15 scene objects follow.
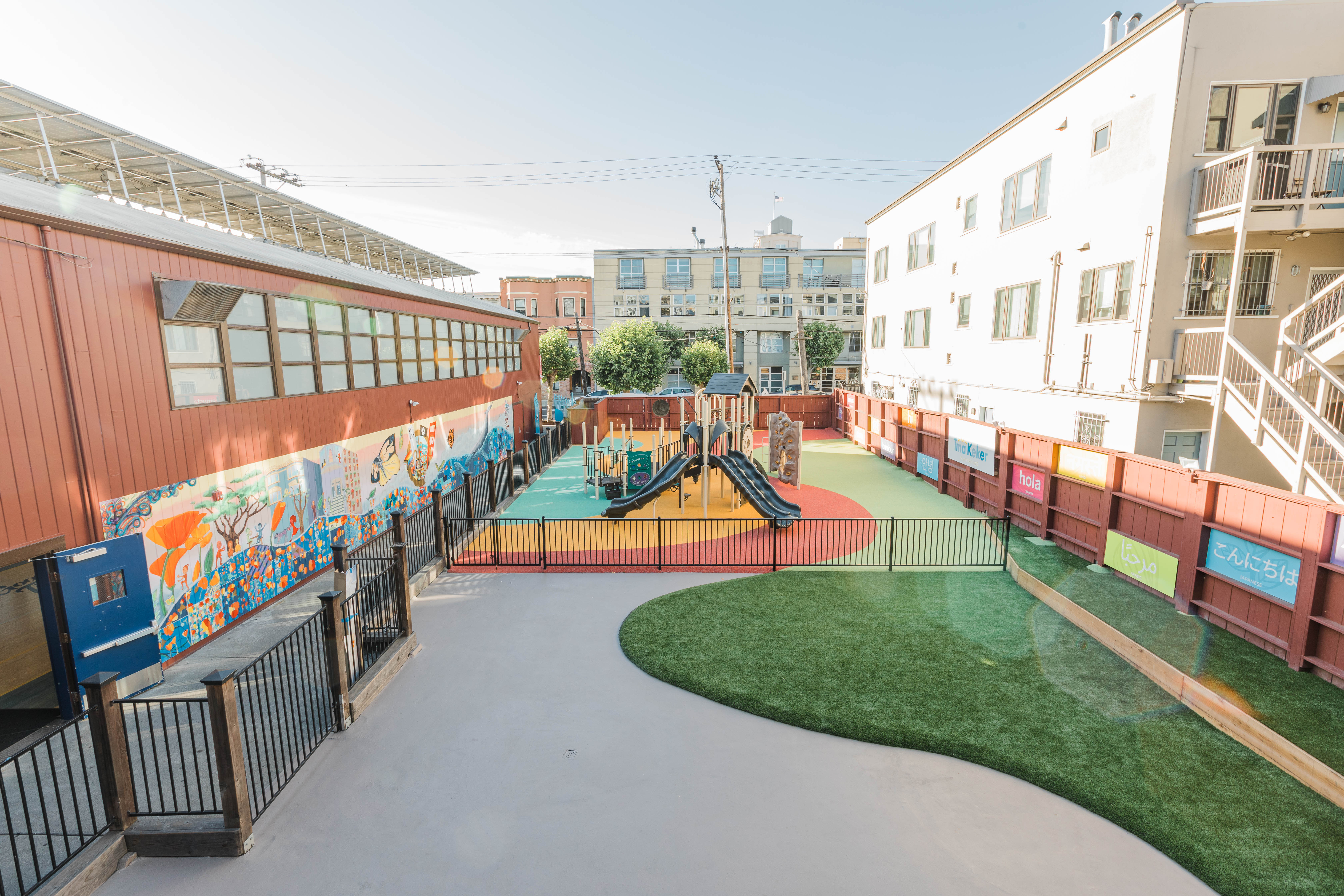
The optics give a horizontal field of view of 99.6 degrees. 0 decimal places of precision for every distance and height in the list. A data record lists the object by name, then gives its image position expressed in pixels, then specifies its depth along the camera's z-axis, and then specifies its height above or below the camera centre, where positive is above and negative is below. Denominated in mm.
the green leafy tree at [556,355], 44688 +464
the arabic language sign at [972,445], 15258 -2461
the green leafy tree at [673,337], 48750 +1981
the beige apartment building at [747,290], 51719 +6300
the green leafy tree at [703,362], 40031 -182
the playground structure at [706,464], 15320 -3136
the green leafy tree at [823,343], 44938 +1295
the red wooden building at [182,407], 6391 -631
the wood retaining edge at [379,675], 6922 -4066
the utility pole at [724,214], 31047 +8279
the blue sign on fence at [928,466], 18766 -3629
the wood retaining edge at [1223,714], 5629 -4116
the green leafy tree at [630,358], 38250 +186
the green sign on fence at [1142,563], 9586 -3662
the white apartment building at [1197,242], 11203 +2580
